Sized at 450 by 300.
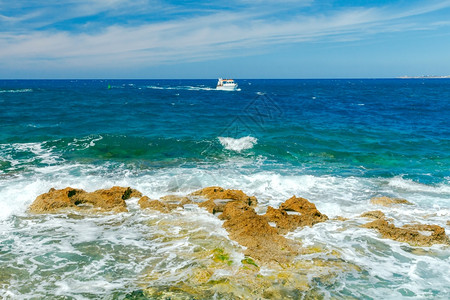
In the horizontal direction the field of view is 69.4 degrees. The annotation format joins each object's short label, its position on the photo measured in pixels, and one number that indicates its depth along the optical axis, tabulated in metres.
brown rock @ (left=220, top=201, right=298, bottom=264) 8.66
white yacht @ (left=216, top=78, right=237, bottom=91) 88.06
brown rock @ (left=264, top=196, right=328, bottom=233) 10.66
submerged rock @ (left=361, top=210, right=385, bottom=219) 11.42
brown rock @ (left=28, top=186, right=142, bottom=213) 11.88
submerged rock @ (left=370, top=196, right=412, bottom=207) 12.93
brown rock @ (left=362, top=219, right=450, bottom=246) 9.69
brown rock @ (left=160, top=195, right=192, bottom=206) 12.71
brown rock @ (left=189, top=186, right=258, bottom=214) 12.02
